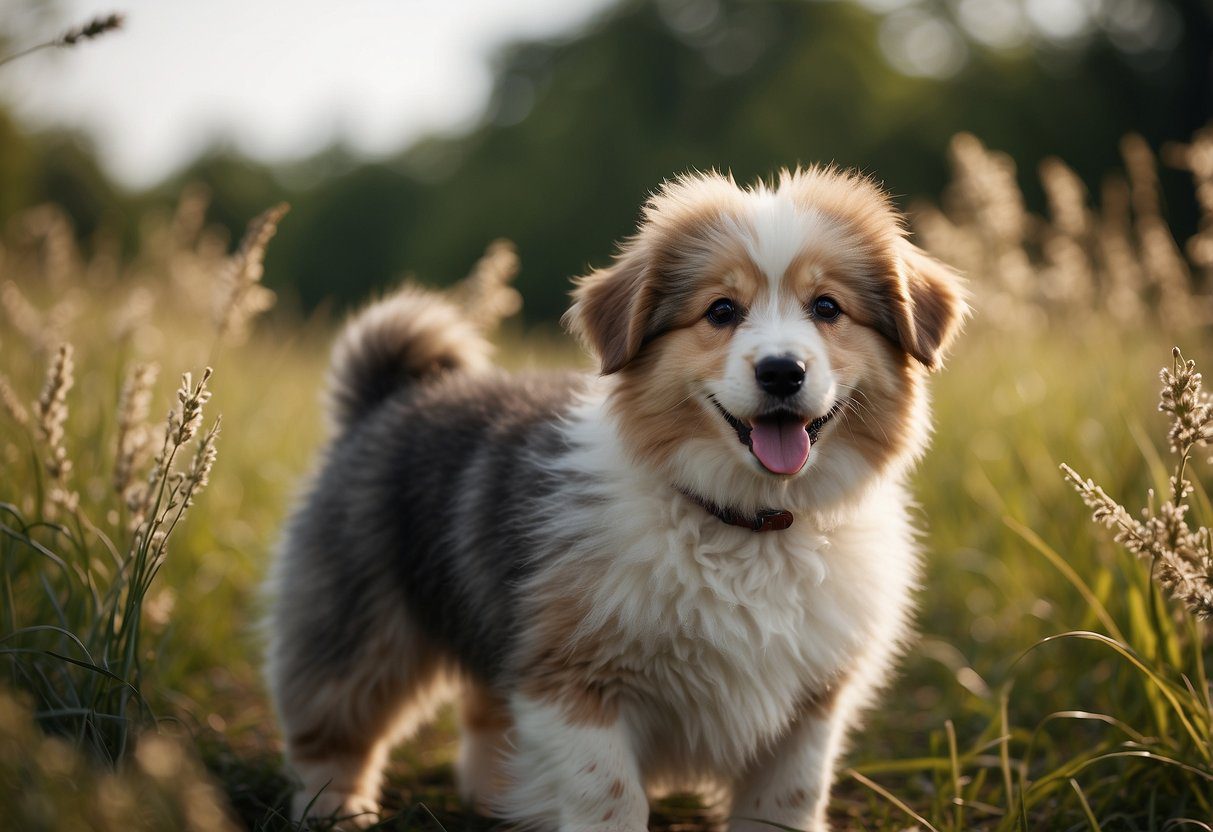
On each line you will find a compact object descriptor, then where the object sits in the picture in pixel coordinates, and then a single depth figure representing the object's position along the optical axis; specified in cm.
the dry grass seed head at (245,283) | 307
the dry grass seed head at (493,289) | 427
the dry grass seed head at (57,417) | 257
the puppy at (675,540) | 257
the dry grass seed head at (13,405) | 288
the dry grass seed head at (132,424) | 280
